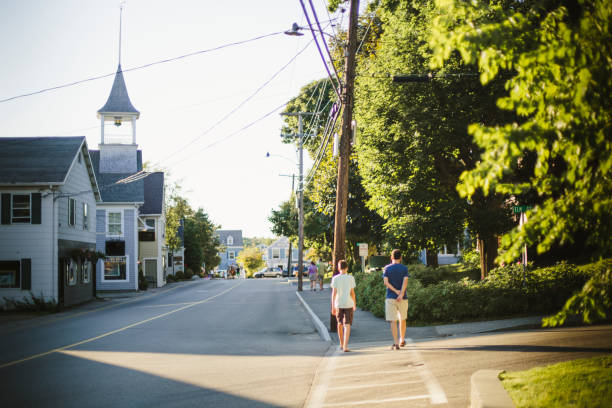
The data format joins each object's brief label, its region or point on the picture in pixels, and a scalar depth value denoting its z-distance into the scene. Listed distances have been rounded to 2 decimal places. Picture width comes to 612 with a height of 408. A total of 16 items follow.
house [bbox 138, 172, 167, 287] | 48.09
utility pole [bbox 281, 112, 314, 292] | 35.27
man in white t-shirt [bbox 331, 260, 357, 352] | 11.37
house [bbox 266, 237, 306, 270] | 119.38
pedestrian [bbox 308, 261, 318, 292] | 36.56
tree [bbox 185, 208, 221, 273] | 70.12
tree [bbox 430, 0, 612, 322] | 4.27
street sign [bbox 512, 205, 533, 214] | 15.13
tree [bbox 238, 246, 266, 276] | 108.69
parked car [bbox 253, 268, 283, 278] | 84.69
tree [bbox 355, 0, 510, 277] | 17.42
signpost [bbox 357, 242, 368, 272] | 24.47
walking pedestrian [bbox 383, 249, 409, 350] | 10.97
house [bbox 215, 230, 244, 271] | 138.56
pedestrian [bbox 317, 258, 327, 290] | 36.67
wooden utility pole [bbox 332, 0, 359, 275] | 14.47
